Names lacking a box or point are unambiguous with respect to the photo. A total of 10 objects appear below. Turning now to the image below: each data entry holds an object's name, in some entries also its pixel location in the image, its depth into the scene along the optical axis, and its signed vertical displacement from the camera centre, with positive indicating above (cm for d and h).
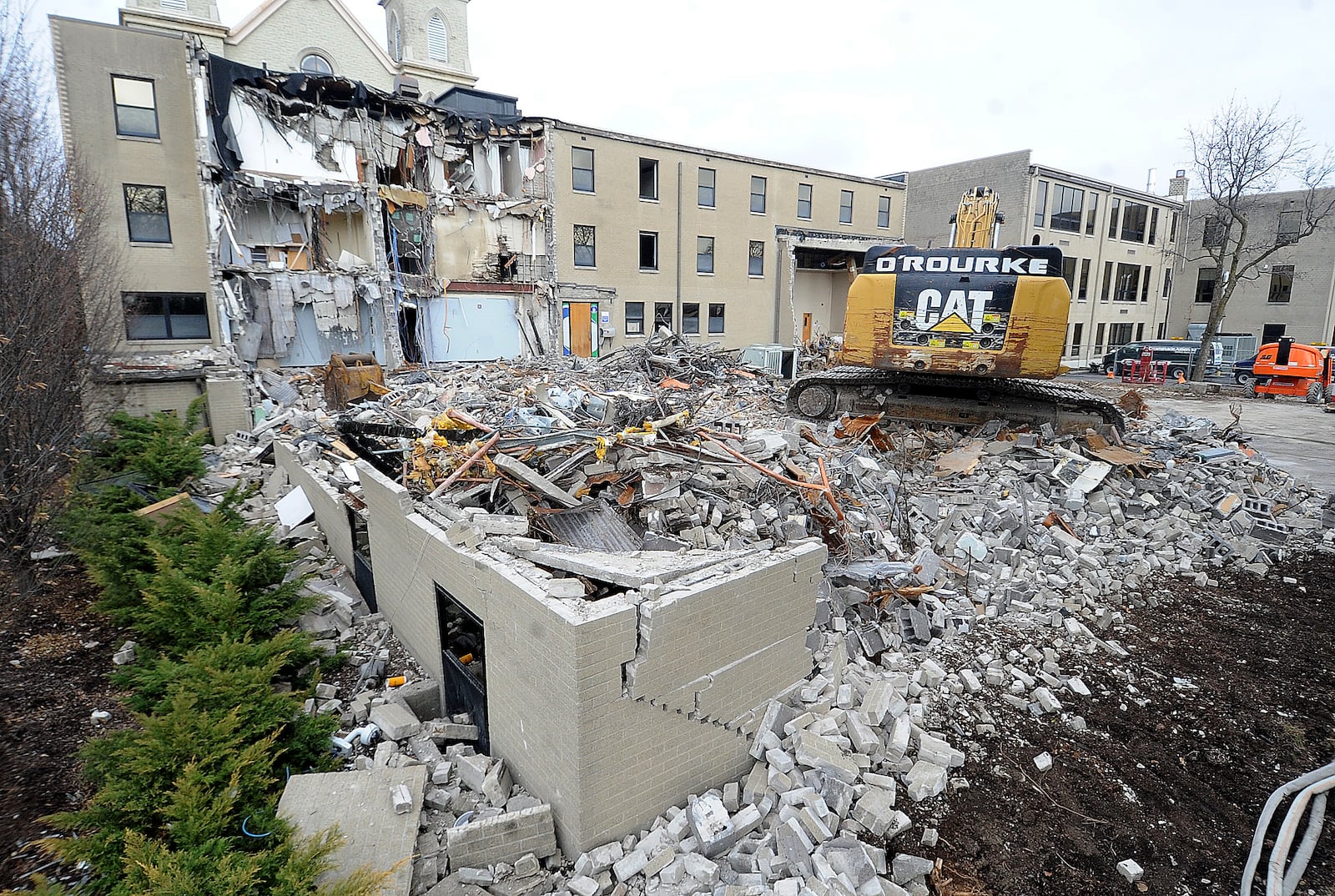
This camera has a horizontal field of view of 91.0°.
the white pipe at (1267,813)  414 -334
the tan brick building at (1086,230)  3250 +526
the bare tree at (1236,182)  2953 +712
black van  3052 -113
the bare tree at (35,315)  882 +2
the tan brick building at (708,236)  2572 +385
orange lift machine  2223 -135
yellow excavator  1107 -6
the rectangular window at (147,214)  1948 +305
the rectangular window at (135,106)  1897 +608
